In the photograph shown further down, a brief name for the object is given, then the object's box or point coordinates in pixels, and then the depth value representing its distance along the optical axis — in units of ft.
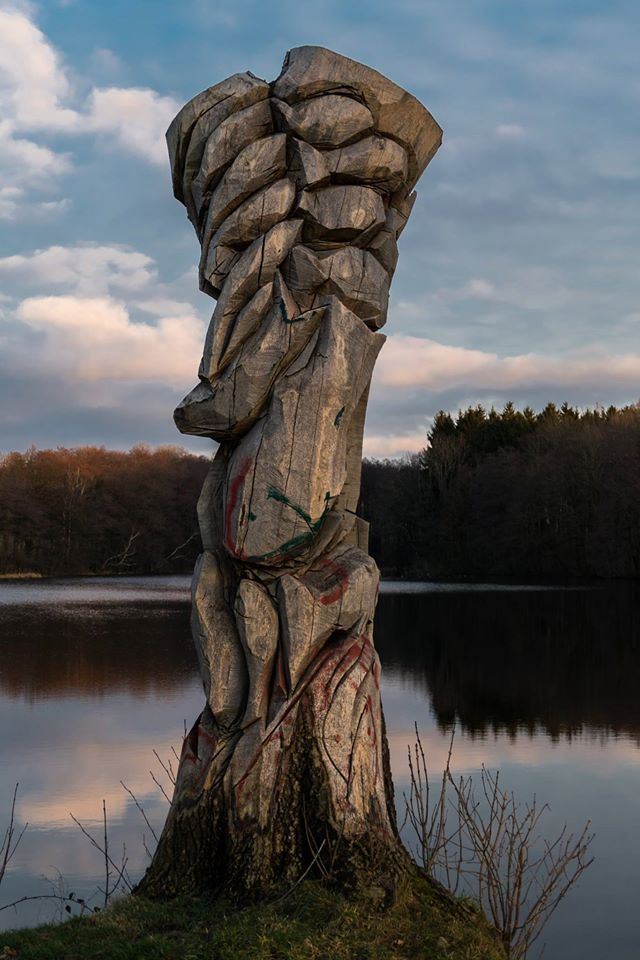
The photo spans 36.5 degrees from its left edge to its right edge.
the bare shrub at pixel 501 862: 15.51
